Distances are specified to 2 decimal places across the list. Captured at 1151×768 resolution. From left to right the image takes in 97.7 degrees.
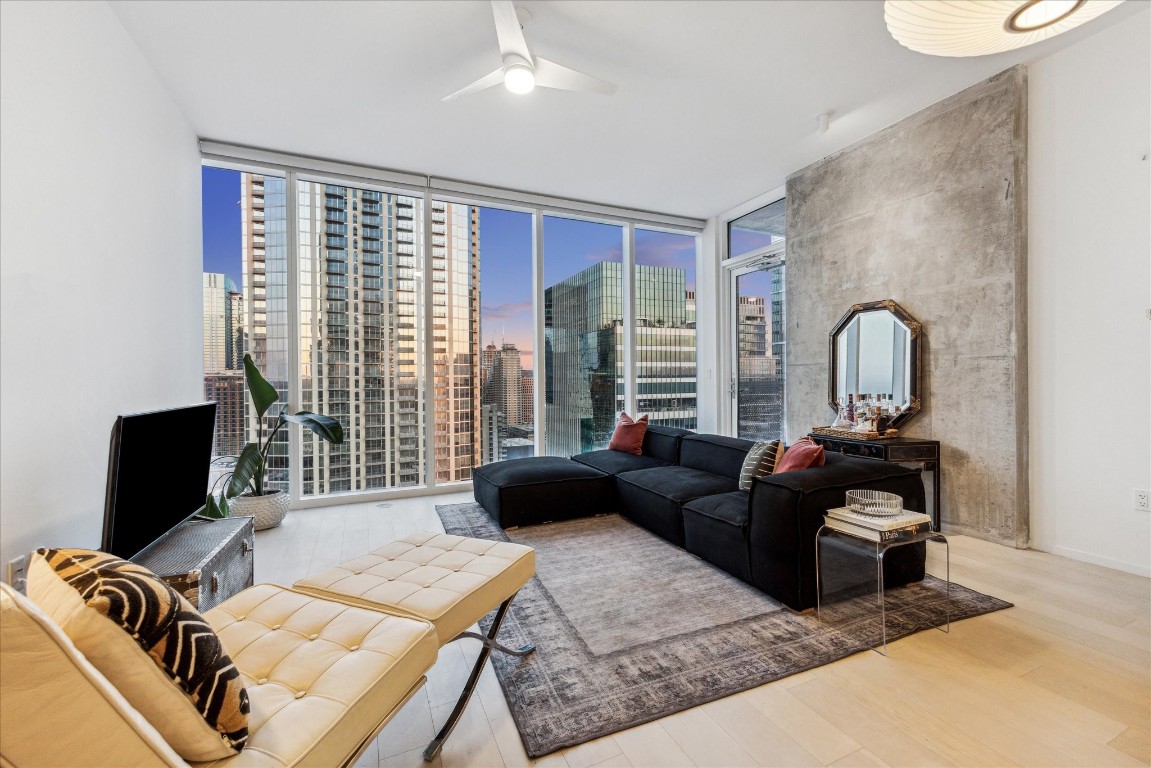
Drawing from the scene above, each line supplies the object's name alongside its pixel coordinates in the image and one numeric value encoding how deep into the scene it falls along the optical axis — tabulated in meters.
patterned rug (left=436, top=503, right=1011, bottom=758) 1.71
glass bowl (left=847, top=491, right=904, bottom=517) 2.20
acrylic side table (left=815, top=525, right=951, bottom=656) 2.10
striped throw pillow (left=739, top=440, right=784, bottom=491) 2.96
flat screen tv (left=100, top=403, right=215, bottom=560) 1.66
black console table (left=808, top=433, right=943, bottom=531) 3.49
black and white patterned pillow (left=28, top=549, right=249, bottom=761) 0.81
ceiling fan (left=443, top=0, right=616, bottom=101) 2.41
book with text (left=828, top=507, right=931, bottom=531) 2.11
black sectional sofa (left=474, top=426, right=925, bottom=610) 2.31
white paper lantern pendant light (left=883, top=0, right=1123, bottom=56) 1.72
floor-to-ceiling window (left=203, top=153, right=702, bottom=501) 4.31
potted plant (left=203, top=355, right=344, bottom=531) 3.57
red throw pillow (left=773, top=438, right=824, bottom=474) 2.66
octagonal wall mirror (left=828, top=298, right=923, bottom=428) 3.75
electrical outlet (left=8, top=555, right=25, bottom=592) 1.42
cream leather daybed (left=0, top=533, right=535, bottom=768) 0.67
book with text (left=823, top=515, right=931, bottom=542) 2.12
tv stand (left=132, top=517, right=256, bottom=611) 1.75
